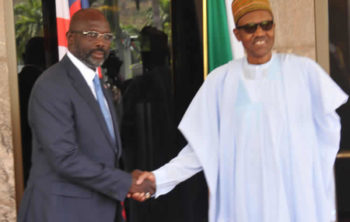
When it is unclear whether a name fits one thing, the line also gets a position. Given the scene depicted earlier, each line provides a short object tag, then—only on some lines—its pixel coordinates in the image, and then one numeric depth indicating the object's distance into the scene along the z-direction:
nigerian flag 4.20
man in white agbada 3.05
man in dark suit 3.04
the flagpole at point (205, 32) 4.34
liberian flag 4.23
